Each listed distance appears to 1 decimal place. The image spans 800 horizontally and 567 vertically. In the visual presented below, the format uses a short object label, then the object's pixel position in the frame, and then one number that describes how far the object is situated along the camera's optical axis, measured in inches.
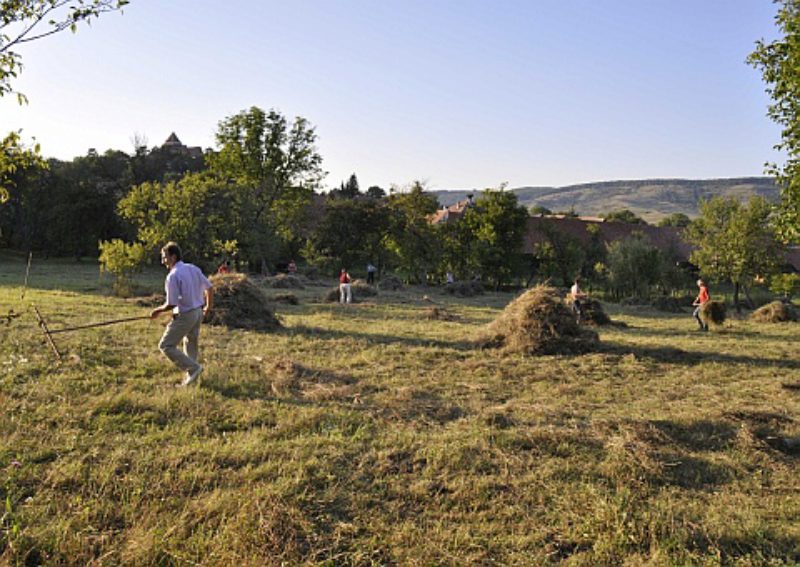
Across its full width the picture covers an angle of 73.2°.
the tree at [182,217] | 778.2
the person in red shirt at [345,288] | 783.4
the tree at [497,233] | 1314.0
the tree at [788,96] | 374.9
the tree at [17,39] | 150.2
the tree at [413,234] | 1369.3
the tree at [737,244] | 1059.9
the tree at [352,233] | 1539.1
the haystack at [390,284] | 1165.1
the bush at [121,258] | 737.0
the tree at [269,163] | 1441.9
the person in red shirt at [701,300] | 645.9
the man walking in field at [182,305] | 263.7
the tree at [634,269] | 1267.2
